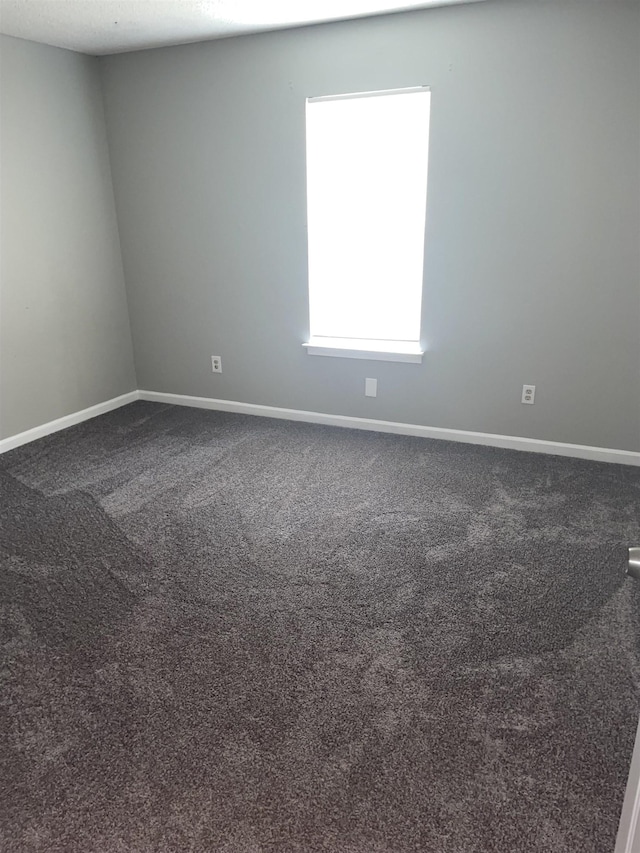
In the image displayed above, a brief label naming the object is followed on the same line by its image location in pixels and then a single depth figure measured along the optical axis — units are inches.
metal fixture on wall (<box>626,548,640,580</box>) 30.4
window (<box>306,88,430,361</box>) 132.4
